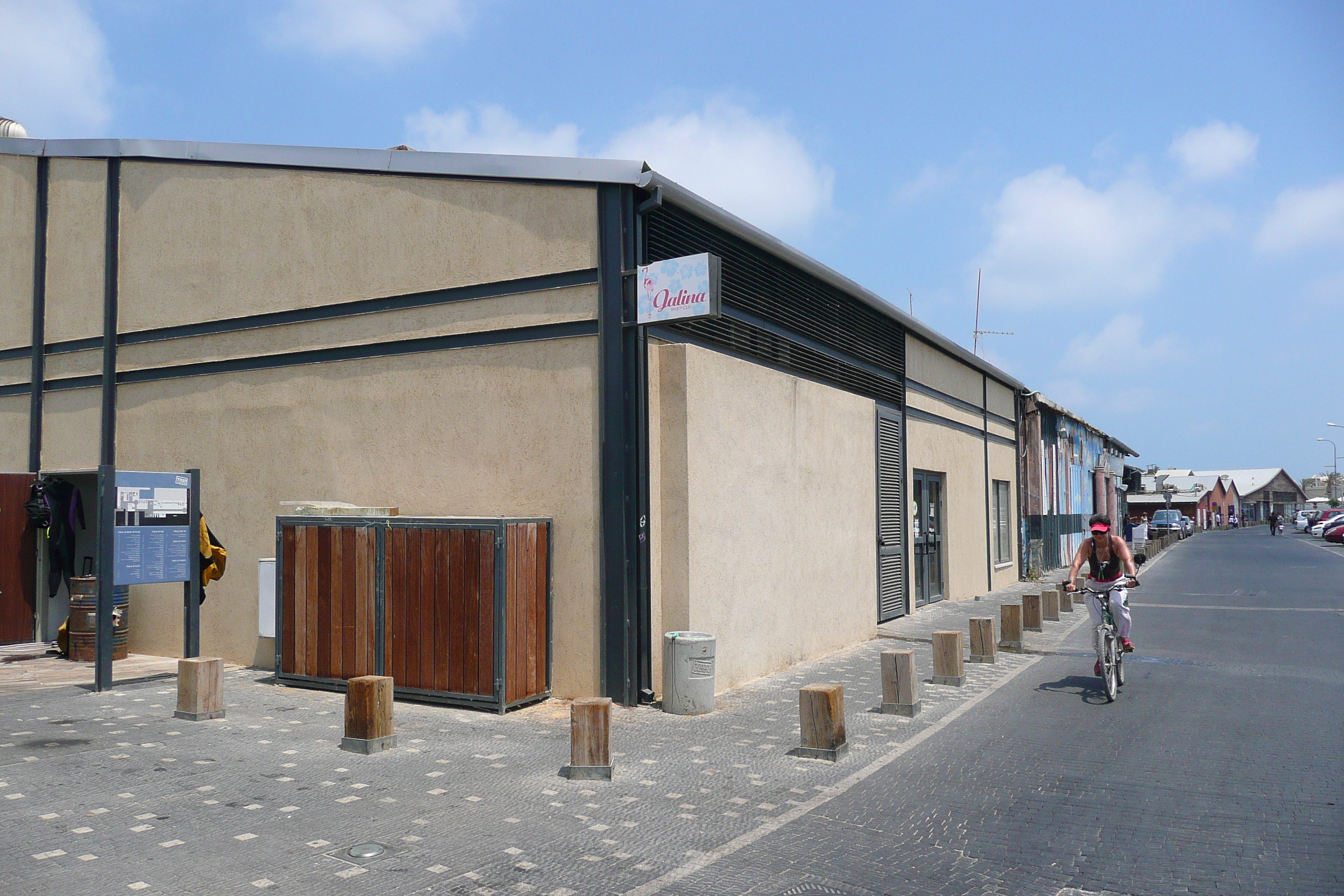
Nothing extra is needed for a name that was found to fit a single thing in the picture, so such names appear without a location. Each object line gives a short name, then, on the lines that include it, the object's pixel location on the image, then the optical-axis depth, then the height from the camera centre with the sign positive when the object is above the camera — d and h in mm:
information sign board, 9922 -202
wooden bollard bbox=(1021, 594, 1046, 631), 15211 -1821
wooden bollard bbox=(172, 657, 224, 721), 8633 -1648
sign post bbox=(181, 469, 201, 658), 10555 -839
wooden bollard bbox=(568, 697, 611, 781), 6863 -1723
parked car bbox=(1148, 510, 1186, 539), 55762 -1633
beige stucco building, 9680 +1590
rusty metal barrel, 11992 -1347
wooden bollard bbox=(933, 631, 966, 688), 10562 -1786
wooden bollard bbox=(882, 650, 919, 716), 9000 -1755
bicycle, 9742 -1570
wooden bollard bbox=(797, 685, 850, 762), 7414 -1740
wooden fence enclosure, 9047 -985
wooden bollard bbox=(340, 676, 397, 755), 7508 -1651
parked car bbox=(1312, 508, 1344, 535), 64688 -1586
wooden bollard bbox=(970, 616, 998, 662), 12164 -1806
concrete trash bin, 9055 -1652
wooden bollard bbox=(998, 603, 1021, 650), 13141 -1768
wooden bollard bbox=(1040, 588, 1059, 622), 17141 -1917
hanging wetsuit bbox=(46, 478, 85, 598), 13172 -235
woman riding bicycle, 10047 -689
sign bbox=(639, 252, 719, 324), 9062 +2098
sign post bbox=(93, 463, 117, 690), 9664 -286
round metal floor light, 5293 -1935
